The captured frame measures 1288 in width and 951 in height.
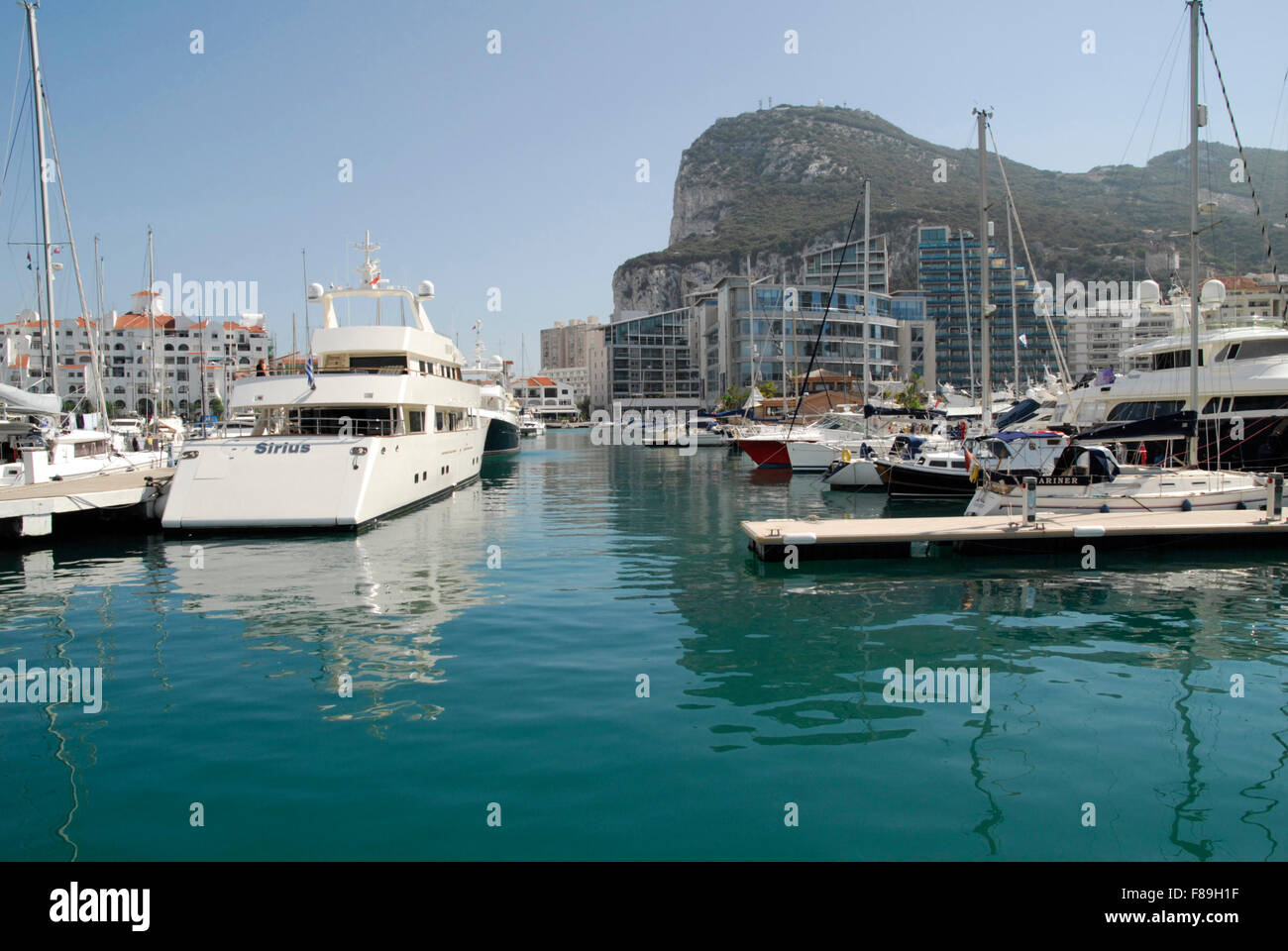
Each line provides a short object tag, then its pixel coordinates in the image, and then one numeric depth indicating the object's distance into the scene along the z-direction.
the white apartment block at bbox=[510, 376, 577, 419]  162.50
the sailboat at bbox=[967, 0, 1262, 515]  20.58
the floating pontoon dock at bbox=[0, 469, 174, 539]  20.08
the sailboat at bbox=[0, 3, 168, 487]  27.36
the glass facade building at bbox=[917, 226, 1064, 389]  156.12
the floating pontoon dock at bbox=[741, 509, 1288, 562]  17.91
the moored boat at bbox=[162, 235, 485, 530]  20.80
